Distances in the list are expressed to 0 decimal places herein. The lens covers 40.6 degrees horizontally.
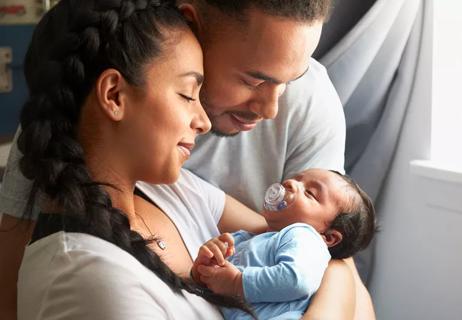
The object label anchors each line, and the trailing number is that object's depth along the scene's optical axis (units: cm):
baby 117
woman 92
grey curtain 194
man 123
